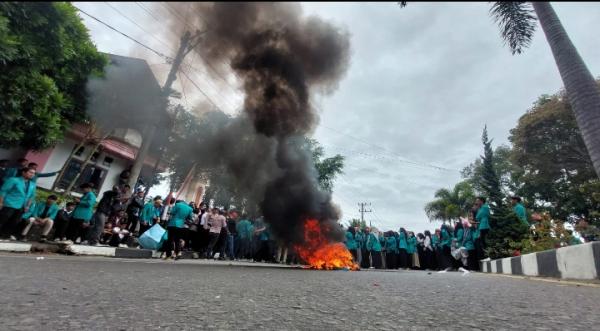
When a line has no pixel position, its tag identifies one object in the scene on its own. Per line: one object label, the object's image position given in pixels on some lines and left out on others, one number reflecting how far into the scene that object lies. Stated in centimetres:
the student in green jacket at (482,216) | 929
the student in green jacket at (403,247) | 1593
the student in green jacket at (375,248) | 1612
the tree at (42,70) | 716
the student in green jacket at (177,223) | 905
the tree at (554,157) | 2122
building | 1188
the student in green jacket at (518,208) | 970
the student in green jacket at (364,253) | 1675
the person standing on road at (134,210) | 1145
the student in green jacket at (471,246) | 1015
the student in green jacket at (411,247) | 1616
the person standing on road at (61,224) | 927
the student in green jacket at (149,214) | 1123
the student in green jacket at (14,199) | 742
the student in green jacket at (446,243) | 1421
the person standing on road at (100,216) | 914
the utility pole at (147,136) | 1197
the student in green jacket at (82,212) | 909
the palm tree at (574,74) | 641
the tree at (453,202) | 3509
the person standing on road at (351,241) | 1516
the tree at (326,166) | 2575
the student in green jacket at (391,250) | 1634
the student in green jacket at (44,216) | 871
